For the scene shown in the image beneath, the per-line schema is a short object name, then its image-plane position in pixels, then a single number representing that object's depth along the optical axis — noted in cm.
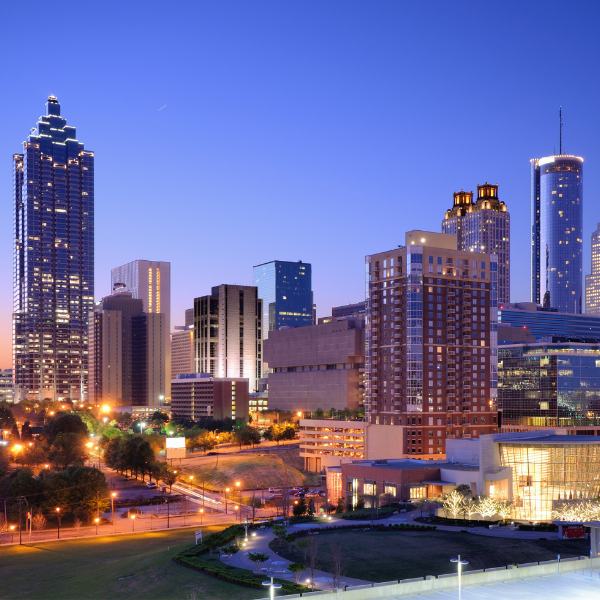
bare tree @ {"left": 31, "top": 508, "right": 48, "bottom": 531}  13412
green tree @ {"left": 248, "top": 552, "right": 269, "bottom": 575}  8500
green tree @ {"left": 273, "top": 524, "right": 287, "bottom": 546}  9681
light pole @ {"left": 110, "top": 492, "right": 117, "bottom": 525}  14016
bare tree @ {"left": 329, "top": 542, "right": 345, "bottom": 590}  7819
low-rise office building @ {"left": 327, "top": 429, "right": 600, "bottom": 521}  13138
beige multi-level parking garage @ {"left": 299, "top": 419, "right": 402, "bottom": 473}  19688
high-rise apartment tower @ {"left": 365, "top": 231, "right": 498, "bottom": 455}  19738
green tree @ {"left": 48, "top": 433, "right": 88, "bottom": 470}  19812
